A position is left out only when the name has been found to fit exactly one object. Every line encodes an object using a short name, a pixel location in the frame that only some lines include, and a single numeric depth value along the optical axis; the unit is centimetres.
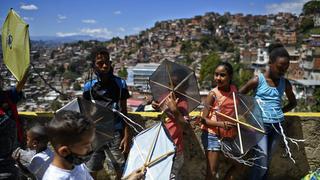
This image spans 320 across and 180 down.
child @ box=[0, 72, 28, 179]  176
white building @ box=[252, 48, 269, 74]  5599
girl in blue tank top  243
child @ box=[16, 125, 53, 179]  192
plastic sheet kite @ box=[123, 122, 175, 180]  166
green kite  193
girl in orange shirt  231
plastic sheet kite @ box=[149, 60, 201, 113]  221
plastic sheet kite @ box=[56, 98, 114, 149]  220
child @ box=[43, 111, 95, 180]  130
